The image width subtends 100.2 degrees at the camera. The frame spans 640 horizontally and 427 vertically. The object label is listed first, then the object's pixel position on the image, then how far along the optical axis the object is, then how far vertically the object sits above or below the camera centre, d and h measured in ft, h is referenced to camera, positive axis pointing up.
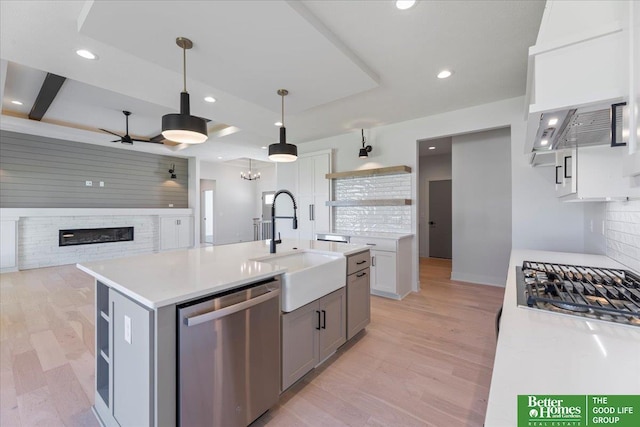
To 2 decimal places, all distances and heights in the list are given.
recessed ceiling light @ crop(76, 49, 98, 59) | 8.10 +4.88
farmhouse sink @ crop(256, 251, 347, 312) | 5.93 -1.66
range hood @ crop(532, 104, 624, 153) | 3.23 +1.29
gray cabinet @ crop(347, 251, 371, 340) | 8.26 -2.65
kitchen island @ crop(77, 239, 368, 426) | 3.97 -1.80
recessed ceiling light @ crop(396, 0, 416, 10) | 6.17 +4.86
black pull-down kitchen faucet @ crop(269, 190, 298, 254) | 7.74 -0.60
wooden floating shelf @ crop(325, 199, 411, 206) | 14.22 +0.53
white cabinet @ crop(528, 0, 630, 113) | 3.13 +1.94
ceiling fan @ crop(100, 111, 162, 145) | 16.29 +5.02
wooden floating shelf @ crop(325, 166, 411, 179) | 14.24 +2.25
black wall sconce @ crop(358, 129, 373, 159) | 15.33 +3.49
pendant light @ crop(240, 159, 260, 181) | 30.40 +4.29
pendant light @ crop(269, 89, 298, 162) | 9.41 +2.18
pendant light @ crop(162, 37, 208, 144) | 6.38 +2.11
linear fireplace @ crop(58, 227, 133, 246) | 20.26 -1.92
